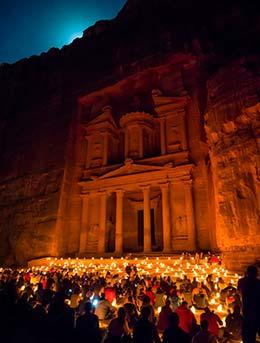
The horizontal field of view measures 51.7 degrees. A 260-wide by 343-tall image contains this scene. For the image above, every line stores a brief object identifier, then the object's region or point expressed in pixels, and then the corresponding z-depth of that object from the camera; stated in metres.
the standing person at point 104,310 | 7.08
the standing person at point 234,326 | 5.32
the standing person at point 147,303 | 5.91
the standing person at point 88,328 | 4.45
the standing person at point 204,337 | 4.14
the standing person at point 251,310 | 4.68
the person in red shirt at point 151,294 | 7.86
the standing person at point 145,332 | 4.30
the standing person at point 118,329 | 4.21
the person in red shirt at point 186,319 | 5.38
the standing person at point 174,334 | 4.12
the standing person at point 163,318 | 5.78
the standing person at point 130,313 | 5.61
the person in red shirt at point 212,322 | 5.35
